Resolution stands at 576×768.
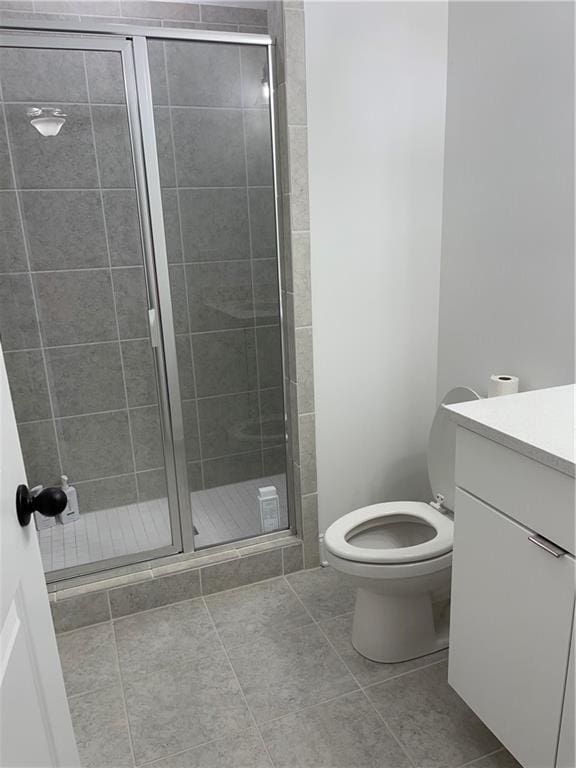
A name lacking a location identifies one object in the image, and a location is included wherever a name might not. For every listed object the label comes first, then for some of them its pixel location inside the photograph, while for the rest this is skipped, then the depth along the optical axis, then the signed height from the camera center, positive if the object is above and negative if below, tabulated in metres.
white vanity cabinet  1.14 -0.78
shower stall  1.97 -0.16
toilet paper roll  1.87 -0.50
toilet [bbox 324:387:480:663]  1.75 -1.01
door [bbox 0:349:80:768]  0.84 -0.62
